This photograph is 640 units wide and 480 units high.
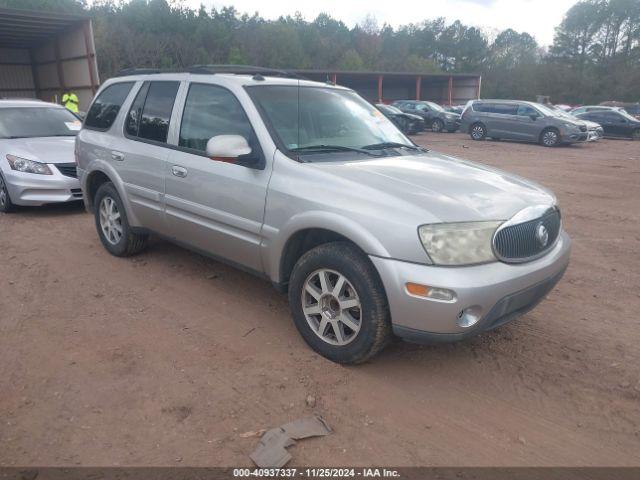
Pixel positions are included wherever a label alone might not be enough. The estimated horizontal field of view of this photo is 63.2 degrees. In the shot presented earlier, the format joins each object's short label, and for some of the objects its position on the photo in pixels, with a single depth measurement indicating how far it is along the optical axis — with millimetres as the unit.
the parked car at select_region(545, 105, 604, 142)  20047
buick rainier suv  2924
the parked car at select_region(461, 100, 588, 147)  19094
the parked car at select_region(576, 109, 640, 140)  23158
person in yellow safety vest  15745
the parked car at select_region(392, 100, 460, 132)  25984
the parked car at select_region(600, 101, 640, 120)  28594
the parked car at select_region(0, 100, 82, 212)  6969
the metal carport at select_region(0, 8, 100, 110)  16562
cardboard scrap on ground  2541
